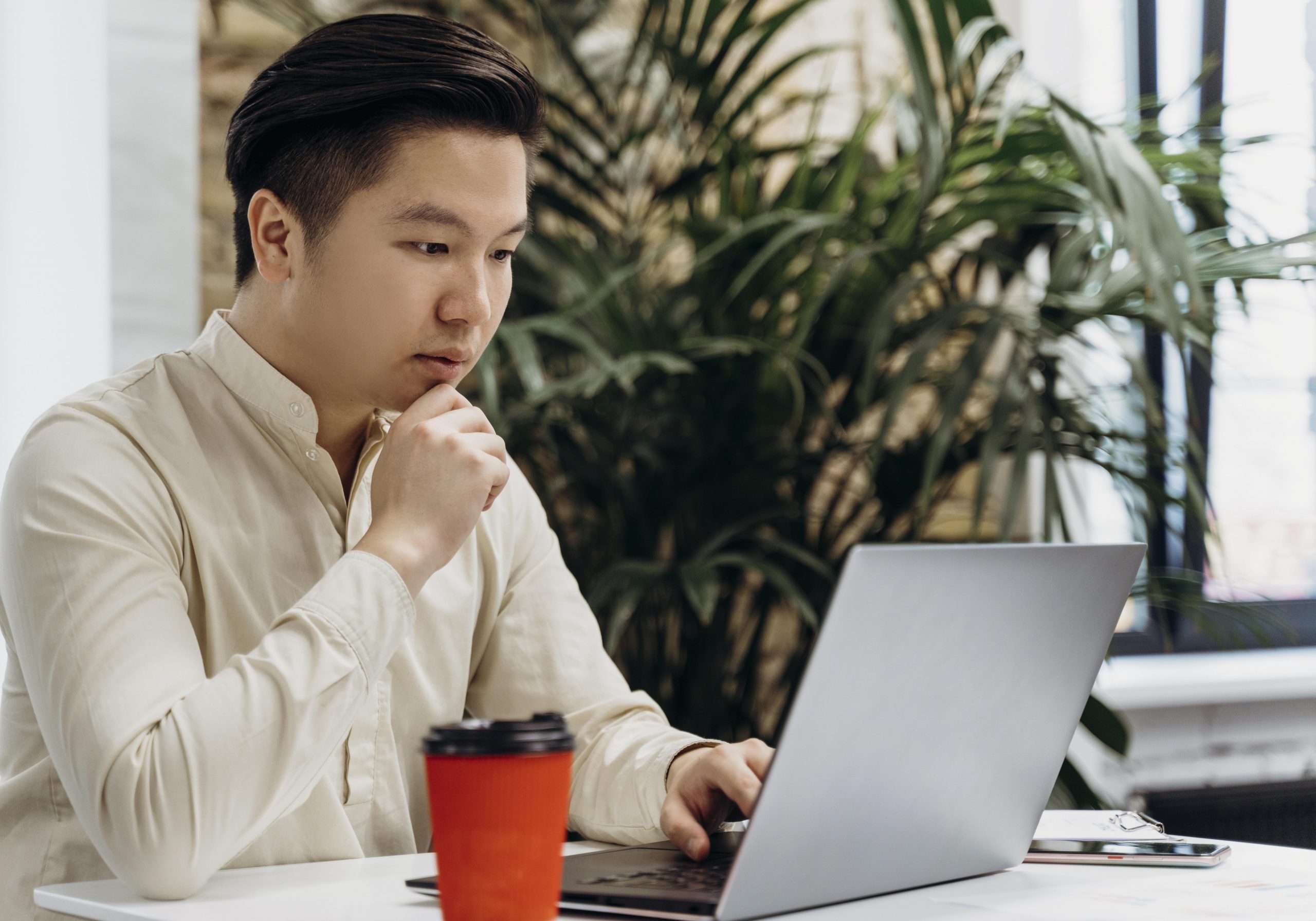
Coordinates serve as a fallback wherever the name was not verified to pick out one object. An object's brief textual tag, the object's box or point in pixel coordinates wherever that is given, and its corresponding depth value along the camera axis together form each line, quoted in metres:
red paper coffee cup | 1.85
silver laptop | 1.90
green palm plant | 3.16
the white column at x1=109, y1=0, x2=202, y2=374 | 3.60
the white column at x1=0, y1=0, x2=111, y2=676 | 3.34
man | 2.08
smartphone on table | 2.18
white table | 2.00
